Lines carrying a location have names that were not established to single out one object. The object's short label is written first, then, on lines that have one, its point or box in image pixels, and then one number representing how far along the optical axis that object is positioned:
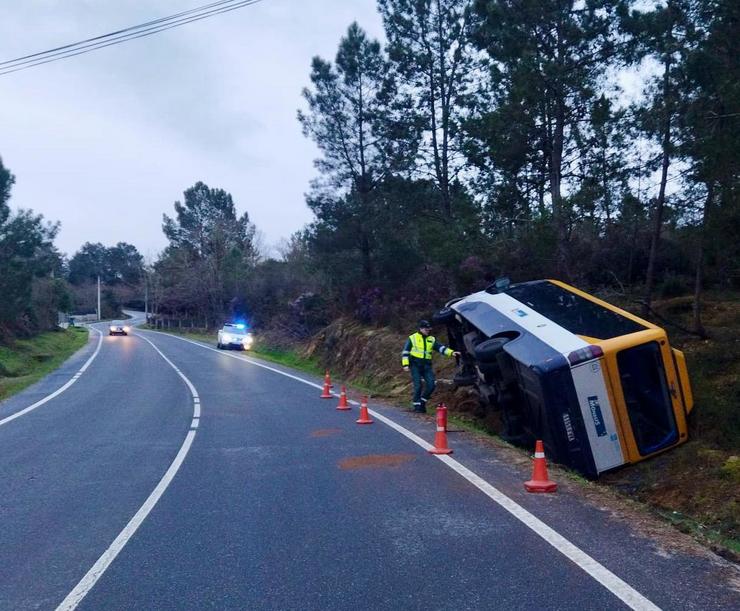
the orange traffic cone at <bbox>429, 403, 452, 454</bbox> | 10.10
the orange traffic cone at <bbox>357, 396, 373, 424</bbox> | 13.41
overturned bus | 8.84
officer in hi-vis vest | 14.48
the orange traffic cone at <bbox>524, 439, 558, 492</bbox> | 7.74
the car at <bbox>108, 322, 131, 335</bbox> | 72.50
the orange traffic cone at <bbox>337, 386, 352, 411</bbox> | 15.86
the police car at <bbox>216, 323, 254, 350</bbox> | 47.97
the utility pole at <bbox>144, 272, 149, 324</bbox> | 96.36
